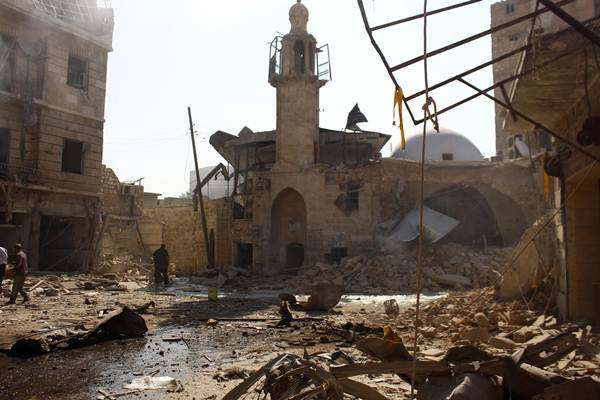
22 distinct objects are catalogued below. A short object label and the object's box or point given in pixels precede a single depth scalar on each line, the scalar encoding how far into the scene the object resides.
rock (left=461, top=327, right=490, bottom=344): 6.62
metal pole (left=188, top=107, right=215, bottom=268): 25.89
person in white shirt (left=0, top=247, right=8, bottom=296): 11.66
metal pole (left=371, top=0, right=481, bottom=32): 3.77
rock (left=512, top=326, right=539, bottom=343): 6.24
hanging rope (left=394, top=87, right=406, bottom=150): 4.07
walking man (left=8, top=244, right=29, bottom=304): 11.48
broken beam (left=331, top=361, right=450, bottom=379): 3.29
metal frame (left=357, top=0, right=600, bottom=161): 3.06
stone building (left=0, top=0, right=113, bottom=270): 18.72
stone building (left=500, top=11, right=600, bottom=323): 5.70
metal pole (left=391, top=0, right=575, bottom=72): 4.00
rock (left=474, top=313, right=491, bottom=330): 7.27
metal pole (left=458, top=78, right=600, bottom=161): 4.96
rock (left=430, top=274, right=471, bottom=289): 18.20
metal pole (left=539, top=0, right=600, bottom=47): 2.94
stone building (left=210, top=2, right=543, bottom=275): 22.92
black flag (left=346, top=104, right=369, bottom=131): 28.31
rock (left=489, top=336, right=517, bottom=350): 5.98
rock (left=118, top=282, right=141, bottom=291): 16.95
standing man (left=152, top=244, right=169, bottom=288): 18.52
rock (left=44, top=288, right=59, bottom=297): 13.59
